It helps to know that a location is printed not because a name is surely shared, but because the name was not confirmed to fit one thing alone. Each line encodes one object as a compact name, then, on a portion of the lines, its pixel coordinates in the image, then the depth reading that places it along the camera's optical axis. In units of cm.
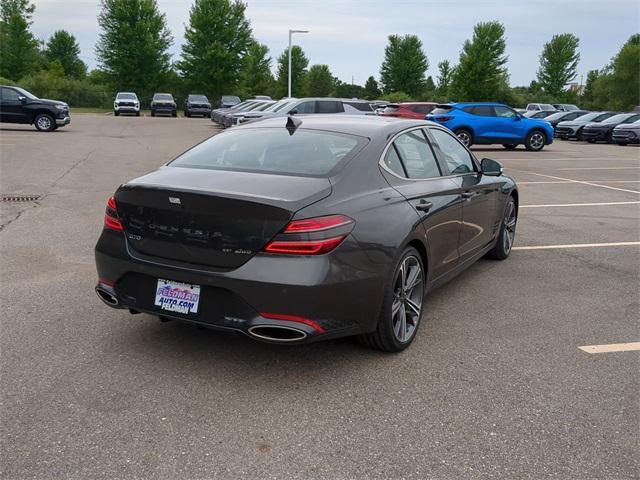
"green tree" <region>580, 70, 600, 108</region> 8381
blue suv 2155
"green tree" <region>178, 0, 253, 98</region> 6162
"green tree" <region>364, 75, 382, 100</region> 9200
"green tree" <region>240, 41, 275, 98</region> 6838
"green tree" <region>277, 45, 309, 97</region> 8194
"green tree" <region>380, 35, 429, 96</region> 7544
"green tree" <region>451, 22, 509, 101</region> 6657
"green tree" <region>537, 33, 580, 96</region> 7512
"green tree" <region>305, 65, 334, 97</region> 8644
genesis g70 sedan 344
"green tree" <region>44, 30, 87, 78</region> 8725
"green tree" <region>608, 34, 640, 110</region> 6819
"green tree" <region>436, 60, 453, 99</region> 8136
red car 2348
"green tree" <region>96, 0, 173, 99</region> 6022
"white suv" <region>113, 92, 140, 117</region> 4328
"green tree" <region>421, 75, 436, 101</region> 7400
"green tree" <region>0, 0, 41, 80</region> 6331
